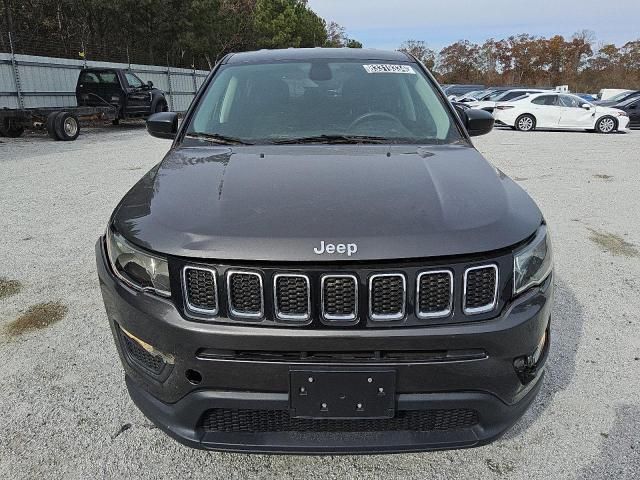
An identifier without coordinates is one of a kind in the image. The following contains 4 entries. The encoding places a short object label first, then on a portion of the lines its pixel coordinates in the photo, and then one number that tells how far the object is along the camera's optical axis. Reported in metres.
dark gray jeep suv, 1.72
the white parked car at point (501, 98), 19.17
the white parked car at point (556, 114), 18.39
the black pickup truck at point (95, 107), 13.48
